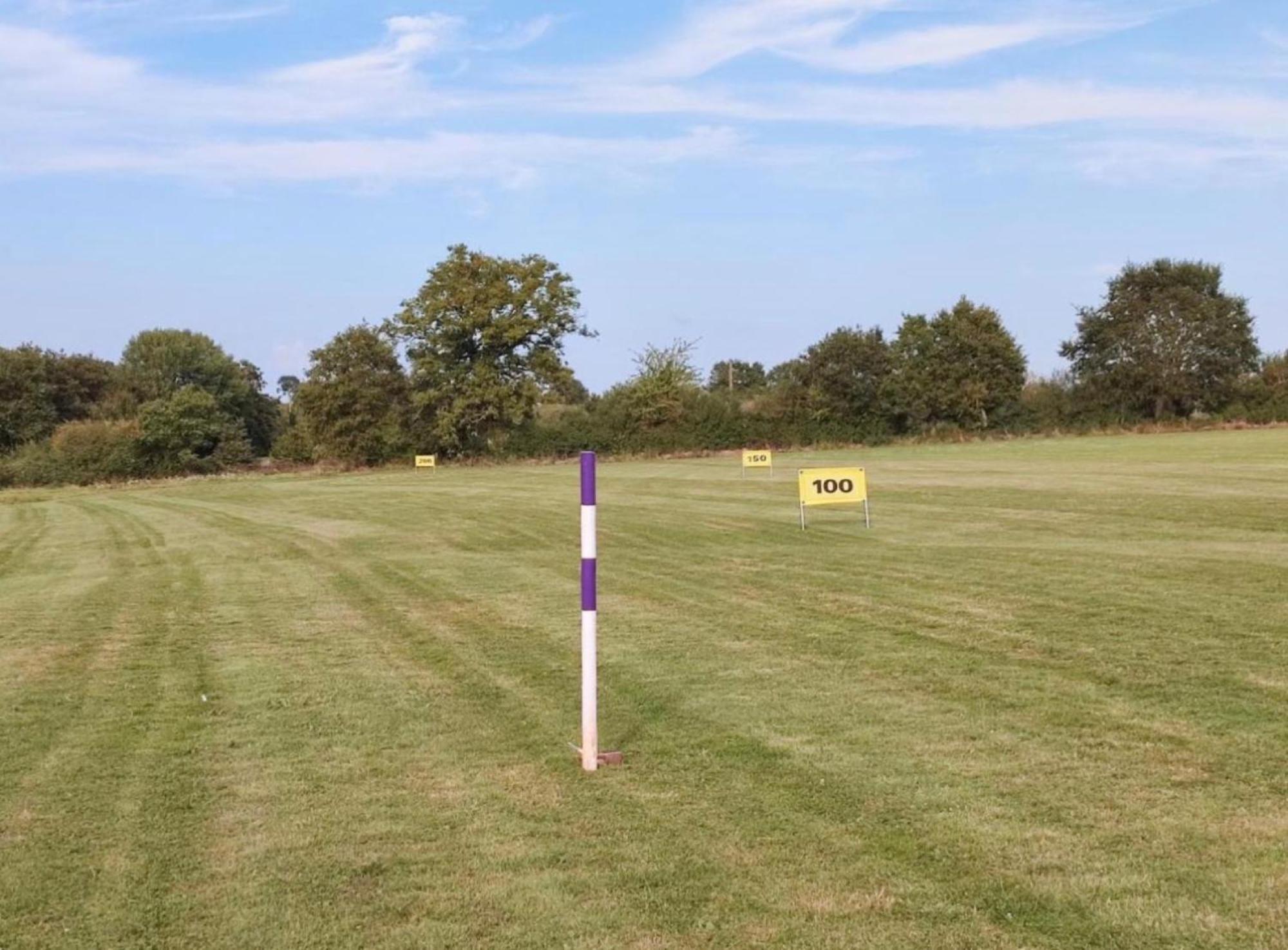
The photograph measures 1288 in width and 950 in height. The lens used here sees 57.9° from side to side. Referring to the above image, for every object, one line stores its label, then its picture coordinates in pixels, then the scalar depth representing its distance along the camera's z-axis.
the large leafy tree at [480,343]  71.38
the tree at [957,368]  78.38
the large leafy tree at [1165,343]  79.25
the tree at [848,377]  78.94
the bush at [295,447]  76.31
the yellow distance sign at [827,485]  19.38
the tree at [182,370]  99.19
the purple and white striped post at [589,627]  6.08
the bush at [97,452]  72.31
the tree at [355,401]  71.31
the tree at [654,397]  77.69
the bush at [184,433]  75.50
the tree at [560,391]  74.38
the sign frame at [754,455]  38.87
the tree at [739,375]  138.00
